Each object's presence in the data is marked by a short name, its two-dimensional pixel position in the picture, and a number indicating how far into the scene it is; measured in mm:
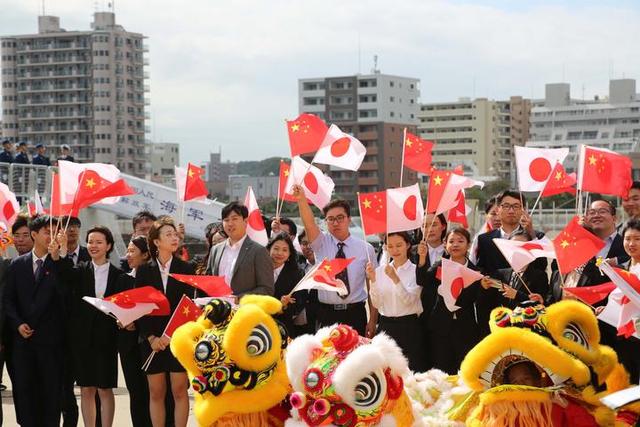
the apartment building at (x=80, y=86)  112438
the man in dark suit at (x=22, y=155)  20578
